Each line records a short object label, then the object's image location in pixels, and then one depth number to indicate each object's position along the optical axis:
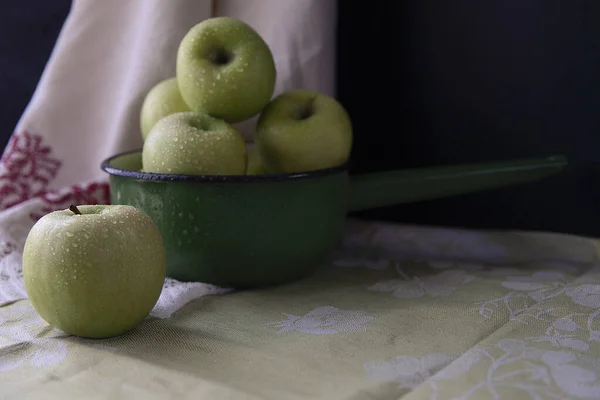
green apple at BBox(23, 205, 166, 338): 0.52
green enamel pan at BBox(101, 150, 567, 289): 0.65
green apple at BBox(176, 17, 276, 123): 0.68
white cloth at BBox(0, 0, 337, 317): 0.85
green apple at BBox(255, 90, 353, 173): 0.69
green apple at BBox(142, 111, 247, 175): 0.64
